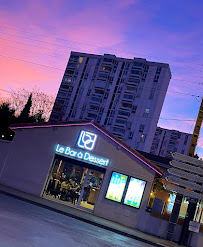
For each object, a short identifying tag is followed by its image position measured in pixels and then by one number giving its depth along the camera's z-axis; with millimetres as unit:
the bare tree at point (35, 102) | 63688
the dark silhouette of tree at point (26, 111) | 54631
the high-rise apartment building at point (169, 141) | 128125
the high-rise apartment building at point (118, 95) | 84312
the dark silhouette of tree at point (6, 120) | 42812
